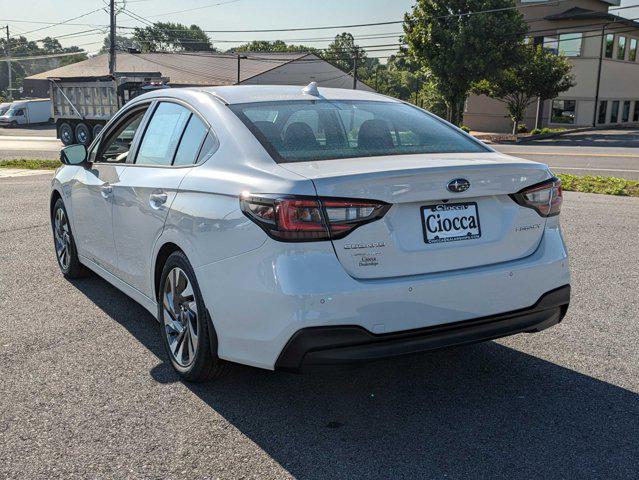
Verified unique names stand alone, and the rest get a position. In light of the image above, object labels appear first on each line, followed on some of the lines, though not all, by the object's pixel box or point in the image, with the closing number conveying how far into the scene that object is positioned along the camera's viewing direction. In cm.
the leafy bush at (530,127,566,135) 3928
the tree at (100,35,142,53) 12935
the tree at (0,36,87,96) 15562
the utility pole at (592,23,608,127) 4409
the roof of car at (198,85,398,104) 420
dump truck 3303
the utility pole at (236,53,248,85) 5518
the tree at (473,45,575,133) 3794
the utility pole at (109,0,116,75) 4262
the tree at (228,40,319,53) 10844
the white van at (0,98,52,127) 5650
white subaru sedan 312
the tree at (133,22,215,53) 13012
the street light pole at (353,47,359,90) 5336
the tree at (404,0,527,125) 3616
